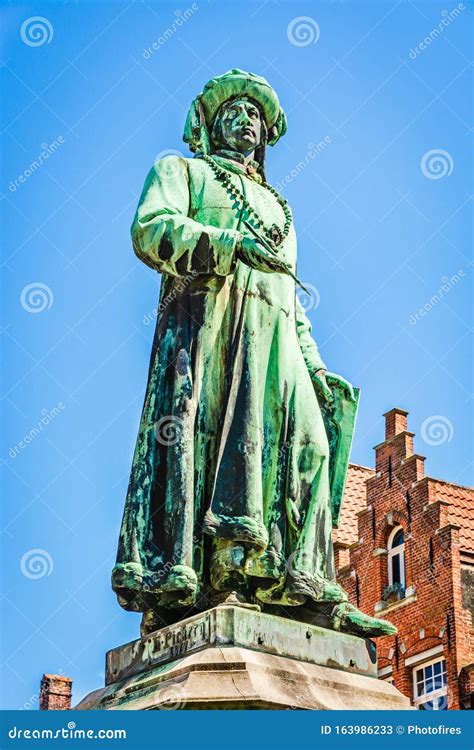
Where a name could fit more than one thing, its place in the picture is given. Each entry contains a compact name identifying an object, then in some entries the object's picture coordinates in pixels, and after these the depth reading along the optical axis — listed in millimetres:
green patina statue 10803
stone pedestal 9497
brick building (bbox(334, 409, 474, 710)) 39474
